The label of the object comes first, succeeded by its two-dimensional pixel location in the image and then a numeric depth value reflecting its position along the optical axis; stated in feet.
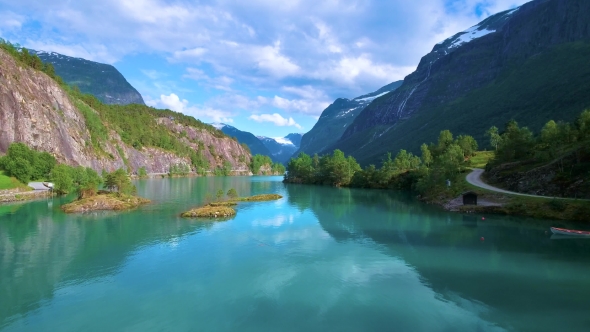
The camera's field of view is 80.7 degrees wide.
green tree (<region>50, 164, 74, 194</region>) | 279.28
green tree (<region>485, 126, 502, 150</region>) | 365.81
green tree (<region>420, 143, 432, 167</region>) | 369.89
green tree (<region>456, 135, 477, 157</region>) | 378.53
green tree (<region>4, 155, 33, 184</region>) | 268.00
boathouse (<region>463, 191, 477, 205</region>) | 199.52
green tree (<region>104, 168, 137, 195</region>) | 232.12
